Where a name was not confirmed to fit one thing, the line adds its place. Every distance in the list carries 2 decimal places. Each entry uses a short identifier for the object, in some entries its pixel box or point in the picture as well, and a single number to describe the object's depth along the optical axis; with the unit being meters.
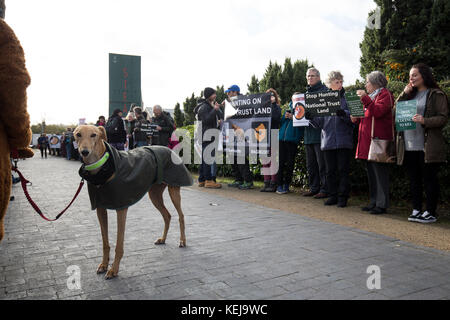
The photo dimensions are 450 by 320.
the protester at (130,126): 13.07
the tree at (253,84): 39.62
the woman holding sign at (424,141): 5.56
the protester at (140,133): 11.84
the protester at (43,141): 31.62
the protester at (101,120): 14.99
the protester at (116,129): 12.35
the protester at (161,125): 11.45
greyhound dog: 3.39
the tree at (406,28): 19.19
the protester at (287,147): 8.59
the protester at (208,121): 9.80
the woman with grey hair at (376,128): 6.20
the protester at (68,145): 26.58
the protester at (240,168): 9.78
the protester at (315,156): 7.82
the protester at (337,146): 7.08
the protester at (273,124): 9.02
